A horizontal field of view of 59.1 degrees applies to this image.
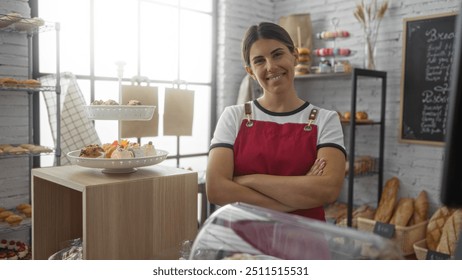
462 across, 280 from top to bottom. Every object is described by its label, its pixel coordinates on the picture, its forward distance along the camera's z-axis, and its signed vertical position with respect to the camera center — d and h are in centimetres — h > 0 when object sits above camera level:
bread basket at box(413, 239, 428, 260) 292 -98
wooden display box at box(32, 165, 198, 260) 122 -35
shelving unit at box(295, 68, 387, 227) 319 -8
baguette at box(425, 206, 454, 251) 298 -83
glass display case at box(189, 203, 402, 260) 69 -24
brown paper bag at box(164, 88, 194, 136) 342 -2
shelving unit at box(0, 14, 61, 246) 257 +11
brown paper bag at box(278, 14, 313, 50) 395 +81
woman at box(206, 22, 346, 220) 143 -13
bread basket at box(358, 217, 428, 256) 303 -91
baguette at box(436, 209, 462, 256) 277 -82
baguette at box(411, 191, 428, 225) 321 -76
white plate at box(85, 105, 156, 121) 140 -1
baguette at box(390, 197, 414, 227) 316 -78
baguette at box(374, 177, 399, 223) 328 -72
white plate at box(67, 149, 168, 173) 133 -18
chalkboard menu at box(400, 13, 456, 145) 320 +31
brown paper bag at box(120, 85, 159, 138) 308 -6
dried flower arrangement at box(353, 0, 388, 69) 347 +81
